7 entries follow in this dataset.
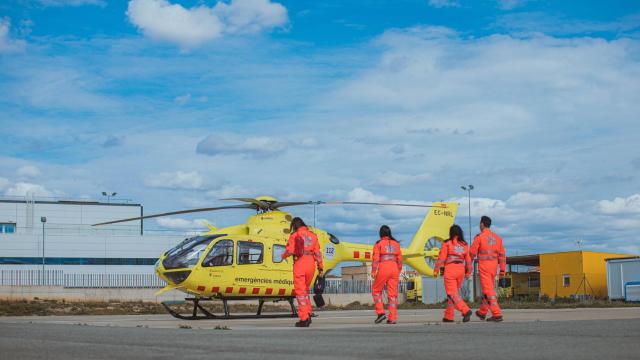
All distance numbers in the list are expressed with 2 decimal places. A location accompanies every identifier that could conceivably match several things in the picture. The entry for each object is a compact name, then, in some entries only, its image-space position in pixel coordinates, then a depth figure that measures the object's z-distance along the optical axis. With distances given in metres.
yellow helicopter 19.34
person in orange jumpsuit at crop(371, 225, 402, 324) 15.23
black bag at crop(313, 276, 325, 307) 19.30
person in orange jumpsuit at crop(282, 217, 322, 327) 14.05
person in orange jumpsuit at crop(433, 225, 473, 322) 15.16
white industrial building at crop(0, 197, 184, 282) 66.12
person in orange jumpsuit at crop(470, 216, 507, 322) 14.91
